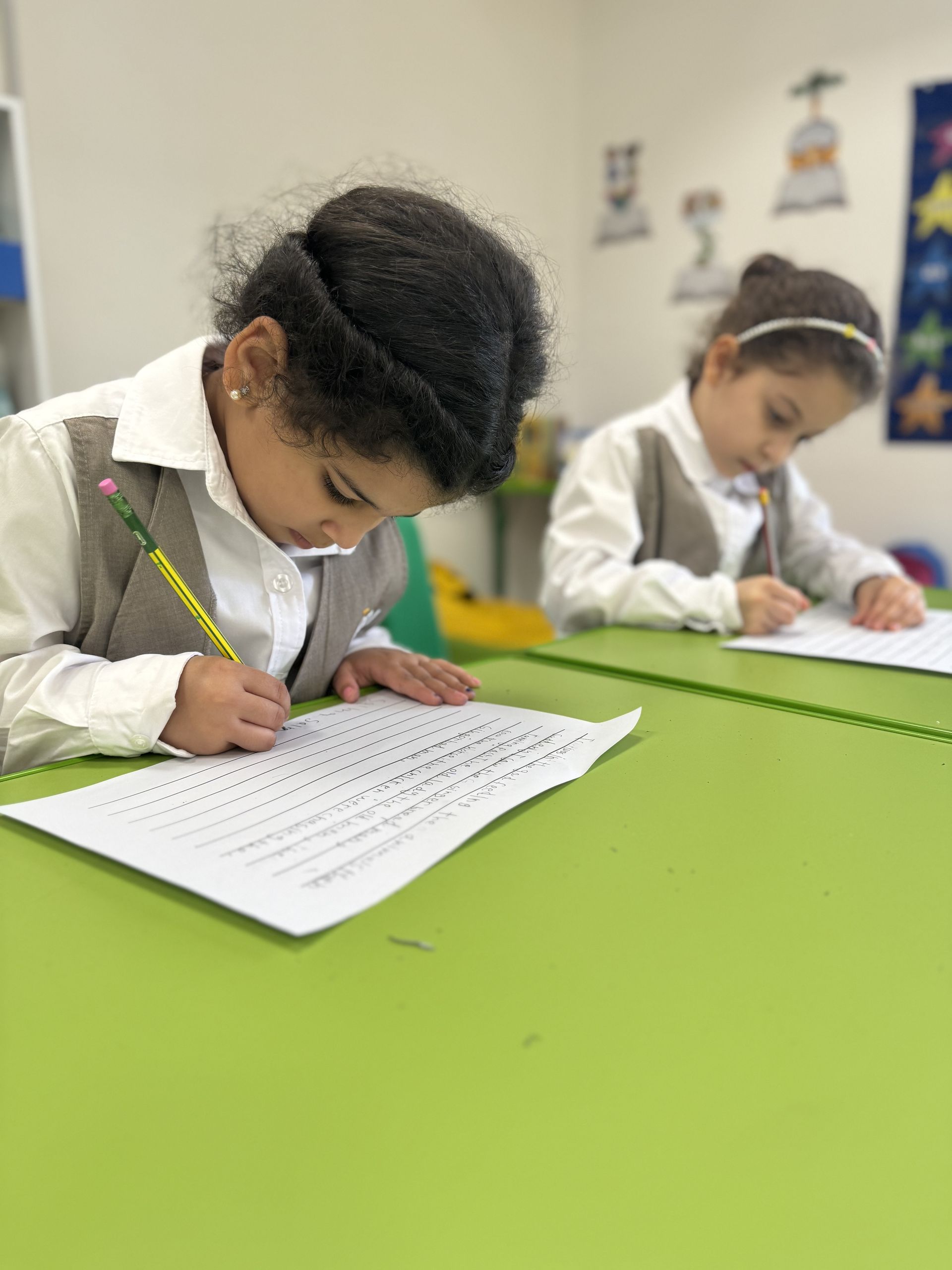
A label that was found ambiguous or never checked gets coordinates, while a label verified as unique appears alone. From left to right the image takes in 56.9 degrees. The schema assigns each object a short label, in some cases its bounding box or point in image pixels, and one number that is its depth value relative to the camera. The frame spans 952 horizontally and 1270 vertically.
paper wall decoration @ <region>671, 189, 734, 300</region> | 2.52
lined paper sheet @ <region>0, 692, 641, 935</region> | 0.39
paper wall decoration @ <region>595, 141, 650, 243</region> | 2.67
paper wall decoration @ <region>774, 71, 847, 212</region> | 2.28
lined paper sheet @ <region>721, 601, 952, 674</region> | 0.84
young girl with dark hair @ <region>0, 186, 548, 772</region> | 0.53
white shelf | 1.35
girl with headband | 1.08
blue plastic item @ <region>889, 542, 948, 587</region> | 2.23
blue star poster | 2.13
